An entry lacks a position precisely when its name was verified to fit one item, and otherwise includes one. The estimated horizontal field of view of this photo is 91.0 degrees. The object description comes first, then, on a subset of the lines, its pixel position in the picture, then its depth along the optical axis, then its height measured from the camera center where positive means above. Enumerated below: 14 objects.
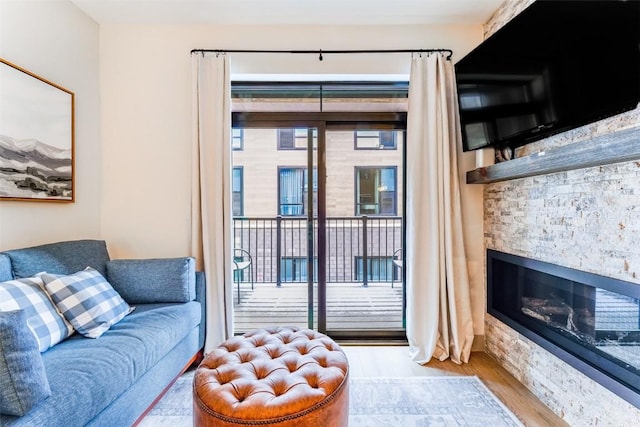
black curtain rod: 2.48 +1.28
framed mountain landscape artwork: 1.82 +0.46
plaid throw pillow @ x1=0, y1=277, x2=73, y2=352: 1.43 -0.47
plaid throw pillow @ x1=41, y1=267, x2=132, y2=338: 1.61 -0.50
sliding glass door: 2.74 -0.10
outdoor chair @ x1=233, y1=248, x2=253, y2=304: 3.07 -0.53
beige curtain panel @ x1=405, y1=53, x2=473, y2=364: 2.40 -0.11
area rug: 1.71 -1.15
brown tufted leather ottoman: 1.16 -0.72
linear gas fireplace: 1.41 -0.61
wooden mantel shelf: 1.20 +0.25
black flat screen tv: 1.32 +0.71
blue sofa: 1.19 -0.65
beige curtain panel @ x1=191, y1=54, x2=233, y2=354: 2.43 +0.17
